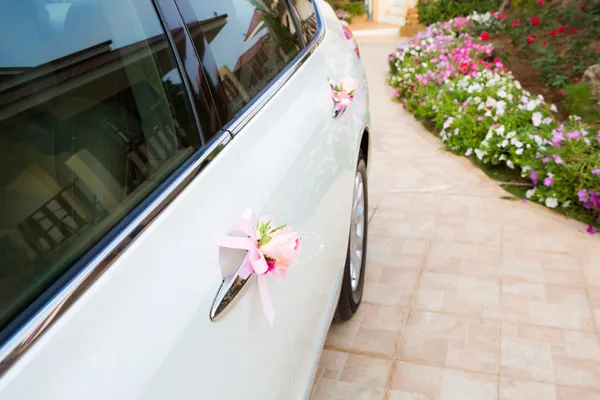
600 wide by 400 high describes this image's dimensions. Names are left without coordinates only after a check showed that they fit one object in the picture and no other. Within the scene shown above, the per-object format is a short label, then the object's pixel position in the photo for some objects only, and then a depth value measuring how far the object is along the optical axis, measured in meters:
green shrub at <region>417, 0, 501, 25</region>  9.84
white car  0.90
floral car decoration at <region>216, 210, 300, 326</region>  1.23
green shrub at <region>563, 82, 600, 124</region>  4.77
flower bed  3.71
